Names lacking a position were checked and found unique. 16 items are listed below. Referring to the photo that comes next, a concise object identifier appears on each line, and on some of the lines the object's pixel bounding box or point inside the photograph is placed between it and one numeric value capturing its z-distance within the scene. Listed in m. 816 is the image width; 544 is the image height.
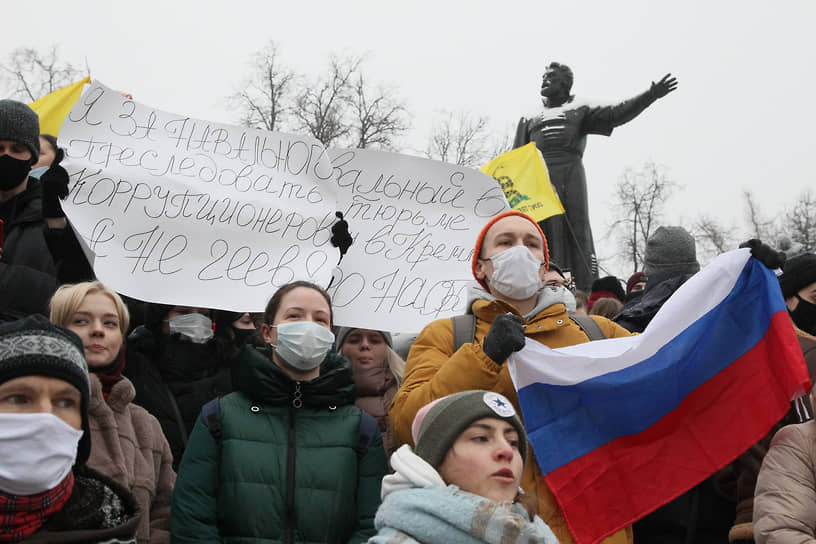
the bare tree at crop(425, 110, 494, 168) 30.78
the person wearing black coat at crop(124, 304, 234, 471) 3.79
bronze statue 9.82
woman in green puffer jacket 2.99
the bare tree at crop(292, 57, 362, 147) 26.47
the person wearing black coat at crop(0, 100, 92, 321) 3.88
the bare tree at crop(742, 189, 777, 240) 33.41
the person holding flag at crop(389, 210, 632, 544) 2.79
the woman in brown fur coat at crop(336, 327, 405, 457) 4.00
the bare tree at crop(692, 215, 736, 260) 33.72
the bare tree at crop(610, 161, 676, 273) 30.61
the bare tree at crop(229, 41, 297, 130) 25.77
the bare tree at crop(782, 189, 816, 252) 29.96
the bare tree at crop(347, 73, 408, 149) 27.17
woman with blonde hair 3.08
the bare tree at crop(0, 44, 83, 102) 22.48
